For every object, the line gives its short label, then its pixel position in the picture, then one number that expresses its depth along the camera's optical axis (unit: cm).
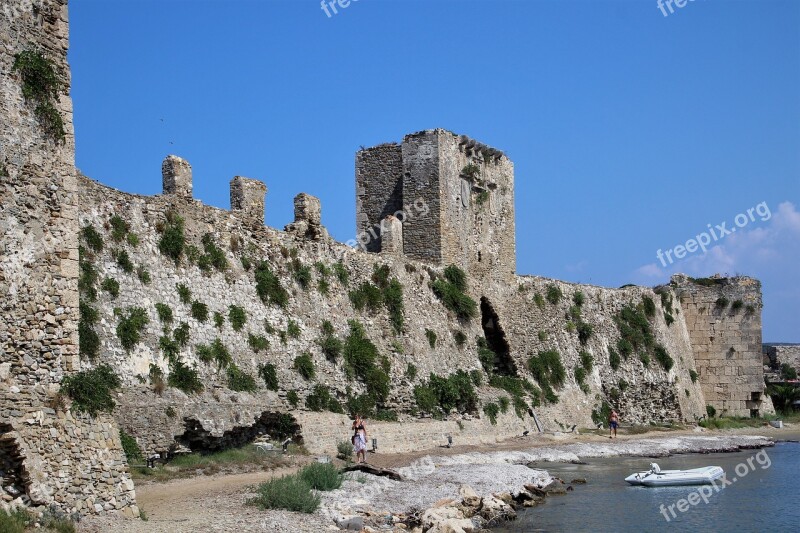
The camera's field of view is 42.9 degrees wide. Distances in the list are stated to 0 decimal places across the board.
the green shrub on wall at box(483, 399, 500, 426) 3575
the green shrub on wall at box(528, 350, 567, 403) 4109
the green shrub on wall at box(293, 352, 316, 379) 2856
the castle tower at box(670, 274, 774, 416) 5062
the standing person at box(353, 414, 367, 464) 2552
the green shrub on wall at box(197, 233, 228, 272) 2706
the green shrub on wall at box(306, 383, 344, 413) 2816
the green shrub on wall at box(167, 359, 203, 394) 2391
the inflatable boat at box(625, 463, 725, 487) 2856
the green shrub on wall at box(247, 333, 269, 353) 2734
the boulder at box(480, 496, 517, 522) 2181
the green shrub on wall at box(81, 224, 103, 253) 2342
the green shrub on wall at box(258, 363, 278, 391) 2708
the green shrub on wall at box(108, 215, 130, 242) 2430
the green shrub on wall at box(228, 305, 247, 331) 2714
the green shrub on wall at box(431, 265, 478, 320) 3775
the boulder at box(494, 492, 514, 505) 2358
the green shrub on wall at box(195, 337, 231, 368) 2528
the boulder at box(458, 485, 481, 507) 2222
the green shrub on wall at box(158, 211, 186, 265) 2578
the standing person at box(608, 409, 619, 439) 4097
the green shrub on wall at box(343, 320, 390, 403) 3092
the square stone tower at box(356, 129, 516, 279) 3903
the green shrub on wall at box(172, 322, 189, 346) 2475
